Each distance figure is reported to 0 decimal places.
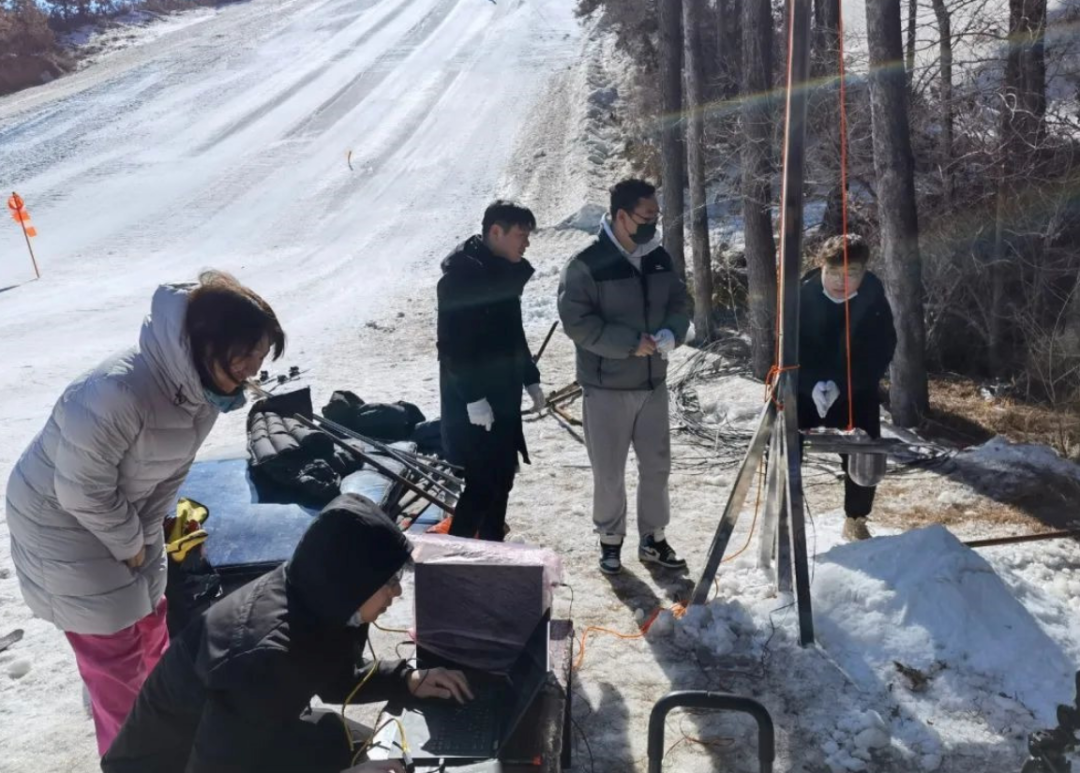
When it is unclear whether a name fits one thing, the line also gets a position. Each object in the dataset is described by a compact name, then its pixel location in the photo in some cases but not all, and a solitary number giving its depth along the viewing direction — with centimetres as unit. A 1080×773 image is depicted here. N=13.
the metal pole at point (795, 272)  388
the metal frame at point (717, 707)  258
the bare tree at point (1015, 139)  875
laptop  282
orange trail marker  1570
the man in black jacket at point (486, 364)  442
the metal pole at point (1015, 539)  485
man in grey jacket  454
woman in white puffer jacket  276
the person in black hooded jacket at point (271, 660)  227
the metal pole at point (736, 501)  427
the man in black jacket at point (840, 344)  481
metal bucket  461
